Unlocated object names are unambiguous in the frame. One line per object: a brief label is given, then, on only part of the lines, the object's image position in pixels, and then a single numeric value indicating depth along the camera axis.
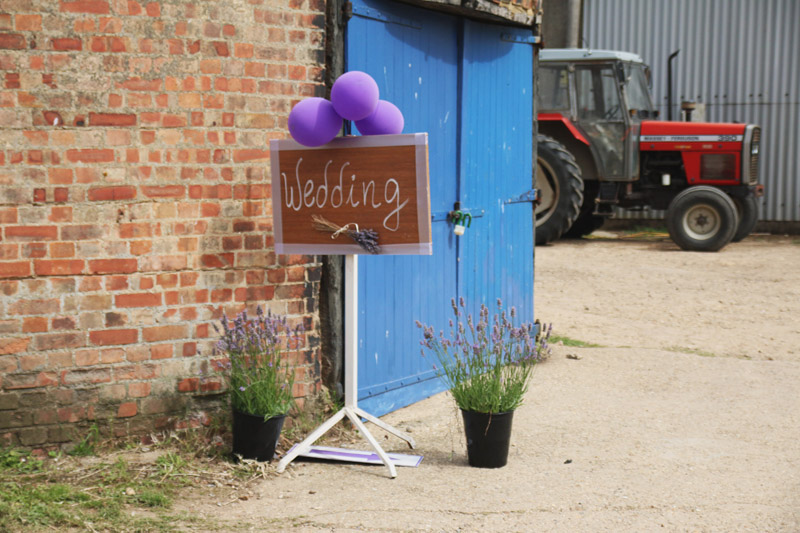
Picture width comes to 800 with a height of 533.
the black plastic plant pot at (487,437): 4.62
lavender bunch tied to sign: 4.46
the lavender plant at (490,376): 4.63
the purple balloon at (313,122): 4.40
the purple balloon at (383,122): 4.57
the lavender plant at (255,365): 4.51
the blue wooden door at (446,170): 5.40
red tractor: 13.31
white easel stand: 4.61
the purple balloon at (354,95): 4.30
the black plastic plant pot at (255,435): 4.49
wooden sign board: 4.39
